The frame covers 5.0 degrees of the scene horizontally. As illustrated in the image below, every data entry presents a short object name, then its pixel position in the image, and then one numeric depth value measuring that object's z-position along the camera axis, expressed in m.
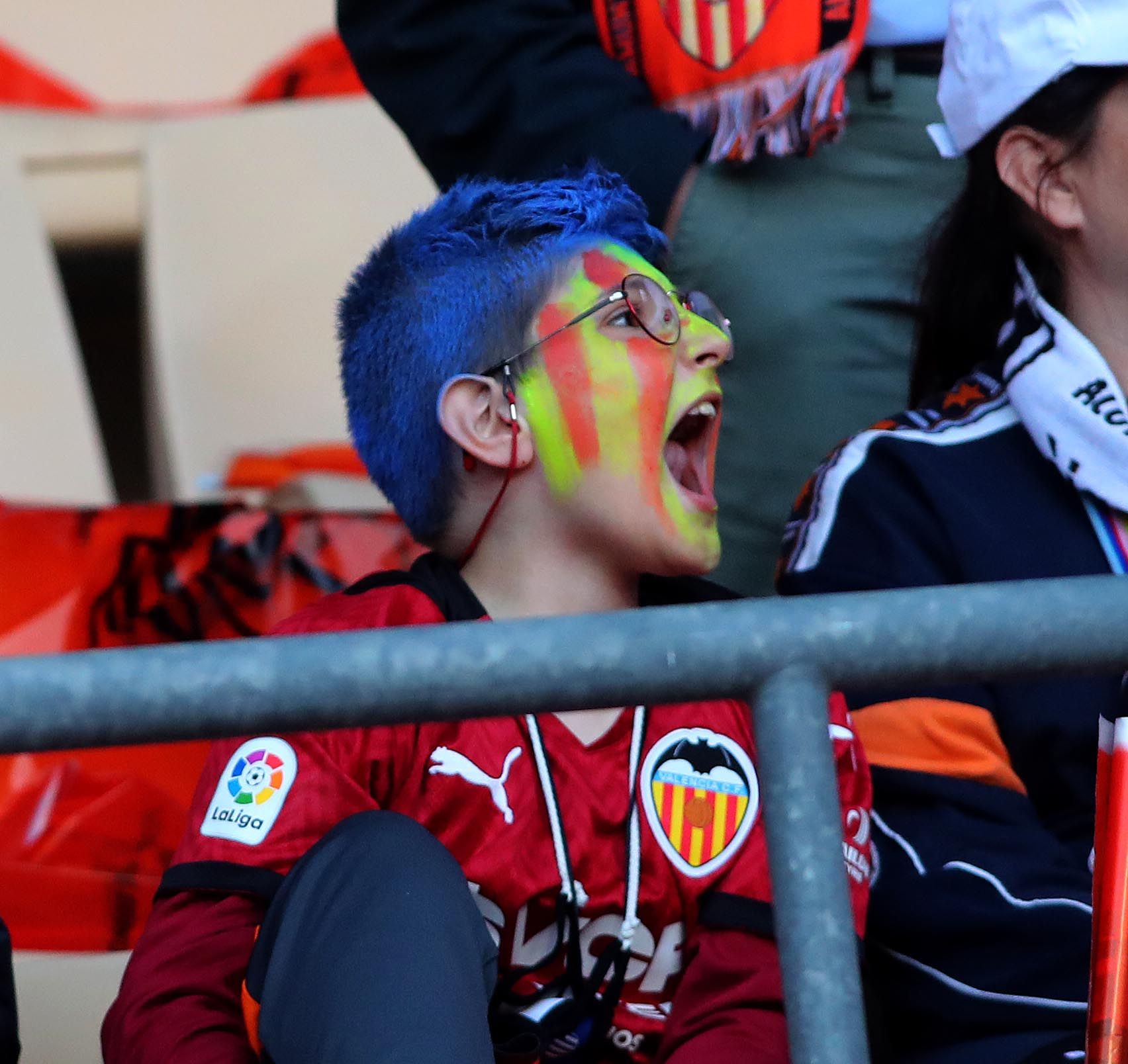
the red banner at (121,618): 7.41
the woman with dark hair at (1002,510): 6.94
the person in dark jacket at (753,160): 7.34
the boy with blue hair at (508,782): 6.77
